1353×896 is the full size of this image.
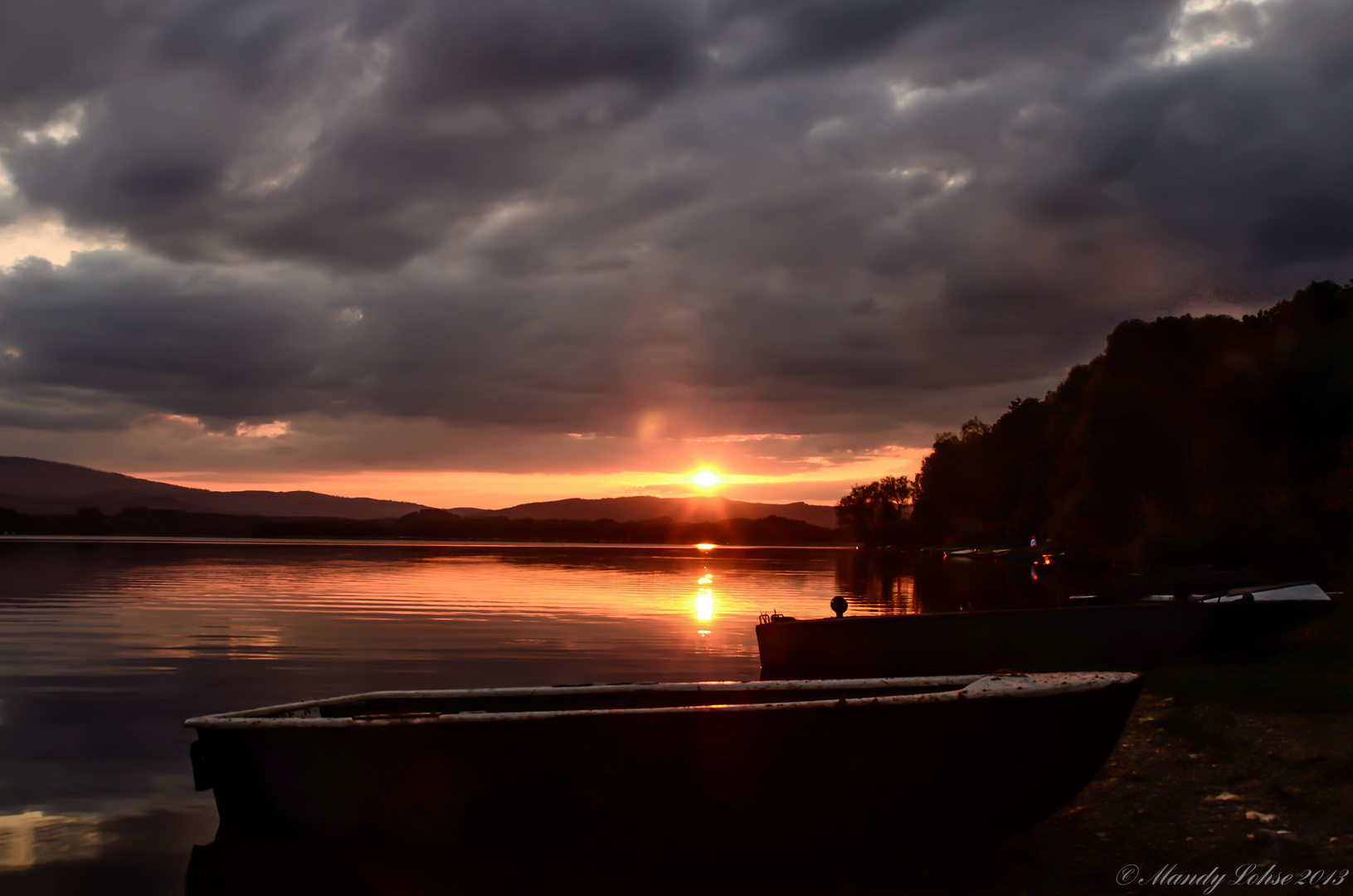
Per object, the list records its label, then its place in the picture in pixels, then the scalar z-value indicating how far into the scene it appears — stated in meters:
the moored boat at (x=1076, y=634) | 15.73
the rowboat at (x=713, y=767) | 7.16
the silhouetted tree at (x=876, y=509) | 180.75
